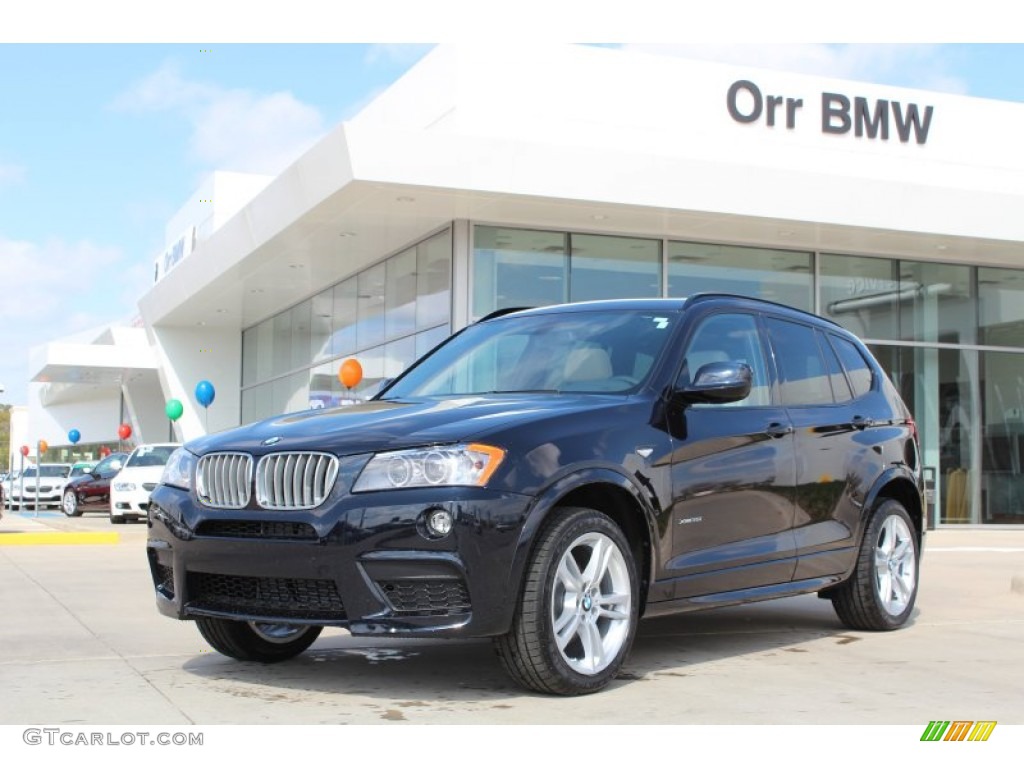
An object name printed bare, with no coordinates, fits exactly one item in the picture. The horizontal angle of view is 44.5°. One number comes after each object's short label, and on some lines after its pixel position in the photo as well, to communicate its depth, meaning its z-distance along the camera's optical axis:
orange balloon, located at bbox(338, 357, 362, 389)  18.62
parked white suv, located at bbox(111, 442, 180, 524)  23.02
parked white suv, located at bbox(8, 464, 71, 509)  39.69
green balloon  29.64
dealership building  17.44
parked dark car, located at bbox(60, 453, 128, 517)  29.62
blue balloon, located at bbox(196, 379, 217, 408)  27.19
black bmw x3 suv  4.73
